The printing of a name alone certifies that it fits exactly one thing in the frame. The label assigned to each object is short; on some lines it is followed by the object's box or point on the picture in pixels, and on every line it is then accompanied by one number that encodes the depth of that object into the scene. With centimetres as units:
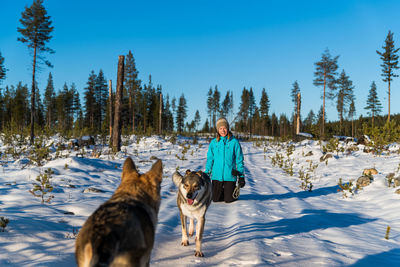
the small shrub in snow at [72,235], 340
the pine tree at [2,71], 4628
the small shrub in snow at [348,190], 812
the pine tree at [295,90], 7038
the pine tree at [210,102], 7956
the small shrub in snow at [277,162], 1486
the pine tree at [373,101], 6122
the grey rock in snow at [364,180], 872
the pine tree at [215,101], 7800
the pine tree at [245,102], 7865
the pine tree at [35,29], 2527
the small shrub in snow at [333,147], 1545
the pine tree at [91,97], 5859
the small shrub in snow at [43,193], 506
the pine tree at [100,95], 5994
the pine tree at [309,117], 11094
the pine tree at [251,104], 8181
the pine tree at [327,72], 3672
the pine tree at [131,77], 4666
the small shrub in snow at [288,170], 1237
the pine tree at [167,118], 7456
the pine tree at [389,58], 4075
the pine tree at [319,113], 8244
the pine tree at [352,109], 7298
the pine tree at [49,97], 6807
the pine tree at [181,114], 8200
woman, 687
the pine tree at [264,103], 7675
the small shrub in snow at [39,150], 859
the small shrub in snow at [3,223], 315
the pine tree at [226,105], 8275
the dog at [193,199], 379
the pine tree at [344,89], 5472
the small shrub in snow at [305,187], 928
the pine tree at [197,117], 10476
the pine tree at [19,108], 5544
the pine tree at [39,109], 6252
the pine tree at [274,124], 9549
